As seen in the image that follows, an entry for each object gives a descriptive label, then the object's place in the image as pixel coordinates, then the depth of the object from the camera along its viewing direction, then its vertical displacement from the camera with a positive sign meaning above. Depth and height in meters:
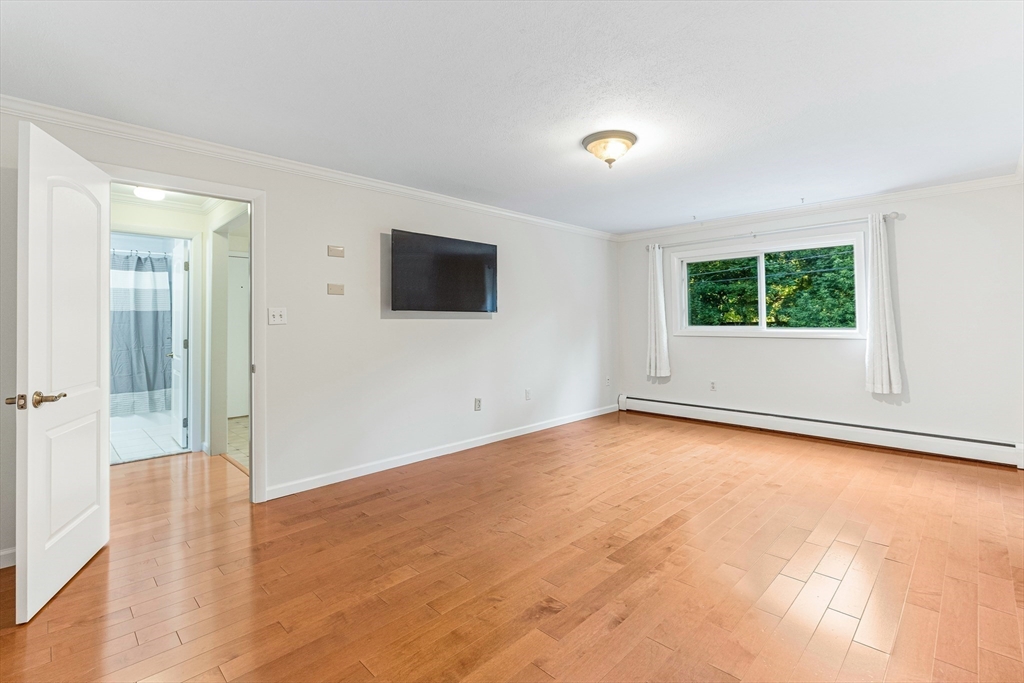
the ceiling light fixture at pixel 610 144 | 2.93 +1.32
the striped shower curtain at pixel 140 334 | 4.85 +0.29
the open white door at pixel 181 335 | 4.71 +0.25
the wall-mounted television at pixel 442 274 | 3.96 +0.73
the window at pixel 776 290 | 4.86 +0.65
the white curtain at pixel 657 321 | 6.09 +0.36
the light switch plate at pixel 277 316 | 3.32 +0.30
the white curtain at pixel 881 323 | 4.40 +0.19
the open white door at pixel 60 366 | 1.99 -0.02
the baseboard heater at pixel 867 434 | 4.04 -0.91
